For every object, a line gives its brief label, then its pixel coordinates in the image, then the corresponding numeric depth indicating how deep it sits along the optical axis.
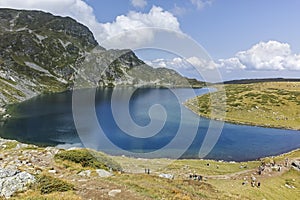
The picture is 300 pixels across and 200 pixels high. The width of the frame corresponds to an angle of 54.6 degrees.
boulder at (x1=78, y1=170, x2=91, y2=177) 28.77
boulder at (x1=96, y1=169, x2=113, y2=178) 29.06
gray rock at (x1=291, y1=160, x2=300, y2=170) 52.59
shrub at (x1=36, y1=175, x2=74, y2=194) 21.97
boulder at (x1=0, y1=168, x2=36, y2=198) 21.76
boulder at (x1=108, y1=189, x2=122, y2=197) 22.04
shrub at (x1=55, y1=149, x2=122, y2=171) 34.77
